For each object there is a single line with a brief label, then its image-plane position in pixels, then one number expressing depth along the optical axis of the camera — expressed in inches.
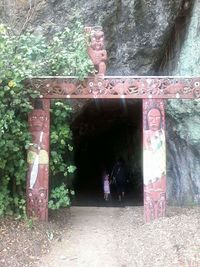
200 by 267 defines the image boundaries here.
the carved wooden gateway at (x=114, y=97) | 209.3
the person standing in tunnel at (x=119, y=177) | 308.5
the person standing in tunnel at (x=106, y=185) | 292.9
